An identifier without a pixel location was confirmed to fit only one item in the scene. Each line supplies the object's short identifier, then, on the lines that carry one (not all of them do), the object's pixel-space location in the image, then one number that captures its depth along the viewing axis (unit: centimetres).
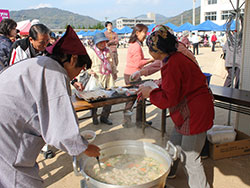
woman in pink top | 398
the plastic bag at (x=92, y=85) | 364
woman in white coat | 108
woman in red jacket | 187
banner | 841
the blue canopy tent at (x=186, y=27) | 2260
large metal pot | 155
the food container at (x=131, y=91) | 327
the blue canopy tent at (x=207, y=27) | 2067
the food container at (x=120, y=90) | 331
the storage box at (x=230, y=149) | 317
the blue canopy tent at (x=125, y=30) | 3009
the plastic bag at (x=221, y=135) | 322
